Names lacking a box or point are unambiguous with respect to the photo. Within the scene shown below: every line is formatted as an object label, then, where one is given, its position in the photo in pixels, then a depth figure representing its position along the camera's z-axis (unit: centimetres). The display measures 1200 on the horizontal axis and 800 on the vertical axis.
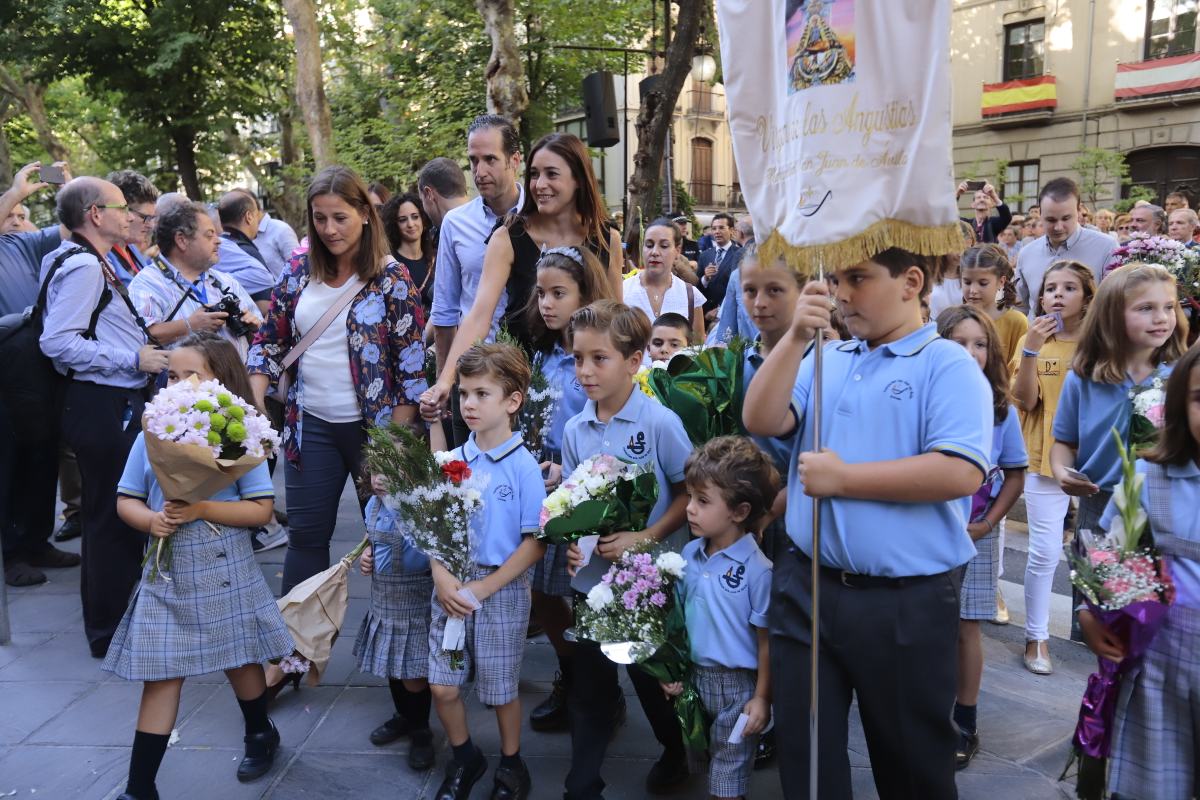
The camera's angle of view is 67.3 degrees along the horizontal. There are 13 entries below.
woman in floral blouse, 415
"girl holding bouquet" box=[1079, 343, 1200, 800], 252
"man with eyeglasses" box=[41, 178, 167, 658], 466
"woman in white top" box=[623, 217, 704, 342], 688
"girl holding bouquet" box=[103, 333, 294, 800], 328
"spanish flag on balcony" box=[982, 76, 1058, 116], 2642
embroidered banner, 231
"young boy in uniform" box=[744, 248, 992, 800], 229
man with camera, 504
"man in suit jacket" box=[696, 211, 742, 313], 1052
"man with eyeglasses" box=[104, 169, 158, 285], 554
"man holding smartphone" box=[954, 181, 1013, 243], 930
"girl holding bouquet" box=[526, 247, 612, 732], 373
